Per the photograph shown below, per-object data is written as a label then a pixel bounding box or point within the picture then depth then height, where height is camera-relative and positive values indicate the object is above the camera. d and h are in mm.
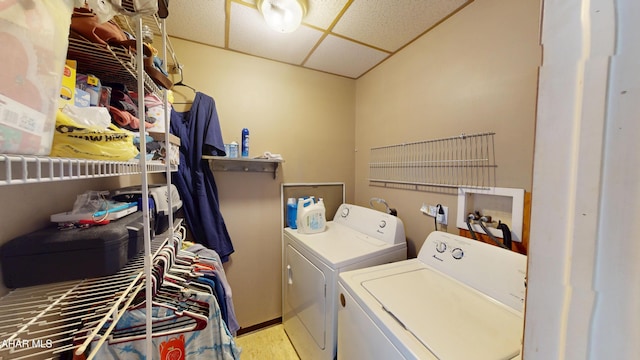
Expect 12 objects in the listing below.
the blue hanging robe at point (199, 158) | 1670 +93
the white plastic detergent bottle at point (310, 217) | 1882 -391
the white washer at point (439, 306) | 771 -576
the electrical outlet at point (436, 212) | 1483 -268
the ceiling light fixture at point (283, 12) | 1333 +1006
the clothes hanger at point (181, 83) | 1640 +684
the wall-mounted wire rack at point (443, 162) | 1285 +89
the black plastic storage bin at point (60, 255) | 575 -241
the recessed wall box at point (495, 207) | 1121 -177
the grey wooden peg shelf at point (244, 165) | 1861 +58
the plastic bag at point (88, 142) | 458 +60
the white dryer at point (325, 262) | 1342 -622
